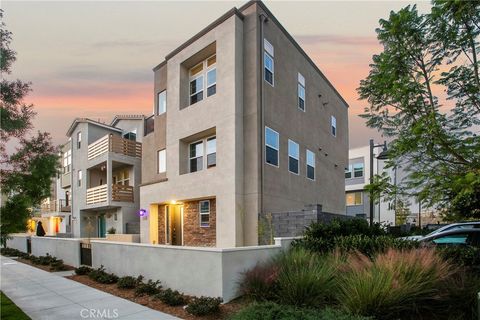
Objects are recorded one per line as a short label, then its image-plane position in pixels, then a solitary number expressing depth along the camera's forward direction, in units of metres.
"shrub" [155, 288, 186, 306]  8.52
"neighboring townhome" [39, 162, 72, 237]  36.83
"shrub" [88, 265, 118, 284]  11.48
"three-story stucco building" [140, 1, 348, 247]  14.30
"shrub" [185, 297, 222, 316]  7.58
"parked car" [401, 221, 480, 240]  13.66
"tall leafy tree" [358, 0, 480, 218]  7.82
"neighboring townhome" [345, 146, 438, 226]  42.50
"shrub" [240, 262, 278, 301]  8.05
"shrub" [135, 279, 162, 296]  9.64
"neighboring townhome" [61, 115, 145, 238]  24.20
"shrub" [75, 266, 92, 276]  13.31
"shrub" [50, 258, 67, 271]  15.20
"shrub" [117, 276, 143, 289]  10.51
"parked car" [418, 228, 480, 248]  11.77
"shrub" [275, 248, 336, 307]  7.29
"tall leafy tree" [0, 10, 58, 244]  8.12
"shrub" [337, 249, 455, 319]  6.34
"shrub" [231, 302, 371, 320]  5.20
